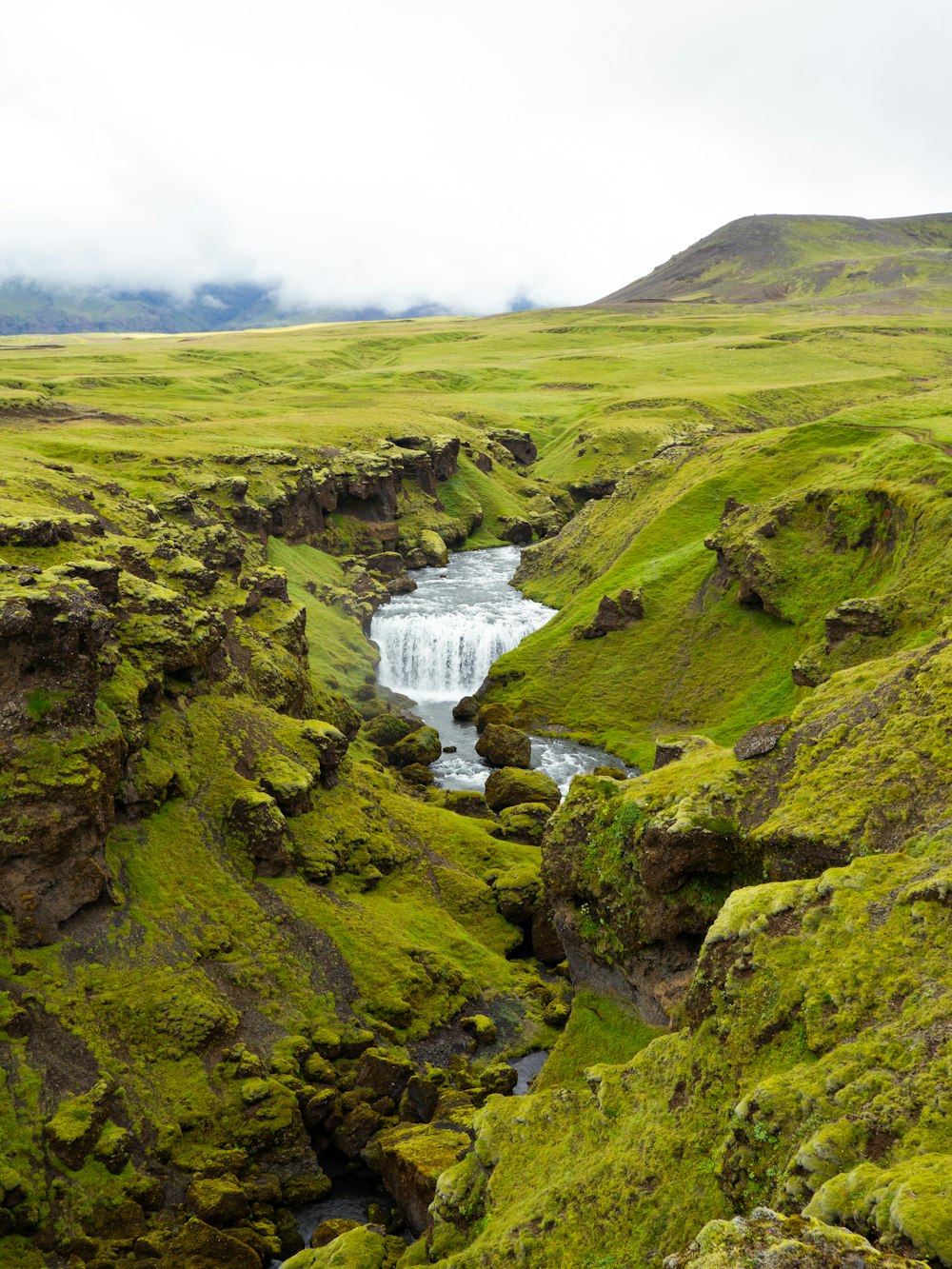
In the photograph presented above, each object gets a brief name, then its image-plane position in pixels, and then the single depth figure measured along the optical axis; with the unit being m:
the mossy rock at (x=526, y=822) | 51.19
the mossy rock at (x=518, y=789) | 55.38
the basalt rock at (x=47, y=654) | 34.31
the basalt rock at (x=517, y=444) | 162.50
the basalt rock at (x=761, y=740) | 28.23
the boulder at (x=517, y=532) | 127.44
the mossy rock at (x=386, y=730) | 62.88
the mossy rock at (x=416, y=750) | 61.06
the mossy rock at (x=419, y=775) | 58.19
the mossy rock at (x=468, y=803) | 54.50
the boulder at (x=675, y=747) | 34.62
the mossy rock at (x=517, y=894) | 43.88
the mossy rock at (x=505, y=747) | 61.94
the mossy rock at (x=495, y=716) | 68.38
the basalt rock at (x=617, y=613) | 72.06
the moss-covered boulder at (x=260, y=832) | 40.12
